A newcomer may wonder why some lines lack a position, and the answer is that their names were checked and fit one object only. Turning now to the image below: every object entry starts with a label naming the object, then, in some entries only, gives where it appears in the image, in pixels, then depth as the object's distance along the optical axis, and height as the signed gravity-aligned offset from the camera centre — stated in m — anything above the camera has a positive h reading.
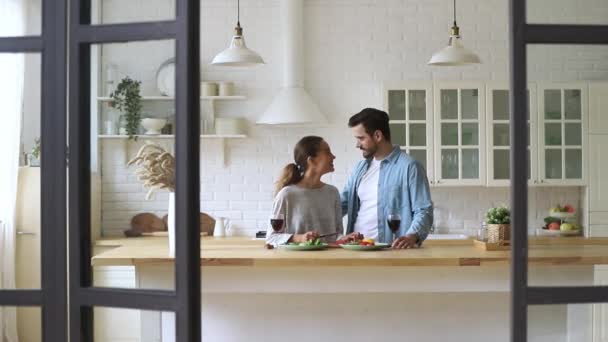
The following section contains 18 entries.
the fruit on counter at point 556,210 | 5.75 -0.29
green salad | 4.46 -0.38
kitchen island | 4.21 -0.63
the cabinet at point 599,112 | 3.35 +0.33
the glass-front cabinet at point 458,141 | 6.98 +0.25
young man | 4.64 -0.11
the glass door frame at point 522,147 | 2.38 +0.07
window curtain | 2.52 +0.20
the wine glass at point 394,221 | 4.50 -0.27
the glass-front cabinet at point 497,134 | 6.99 +0.31
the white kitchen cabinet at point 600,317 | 2.84 -0.53
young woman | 4.75 -0.15
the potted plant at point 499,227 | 4.57 -0.30
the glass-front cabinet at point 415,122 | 6.98 +0.41
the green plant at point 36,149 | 2.60 +0.07
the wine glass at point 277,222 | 4.64 -0.28
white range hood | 6.97 +0.73
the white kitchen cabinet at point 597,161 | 3.29 +0.04
